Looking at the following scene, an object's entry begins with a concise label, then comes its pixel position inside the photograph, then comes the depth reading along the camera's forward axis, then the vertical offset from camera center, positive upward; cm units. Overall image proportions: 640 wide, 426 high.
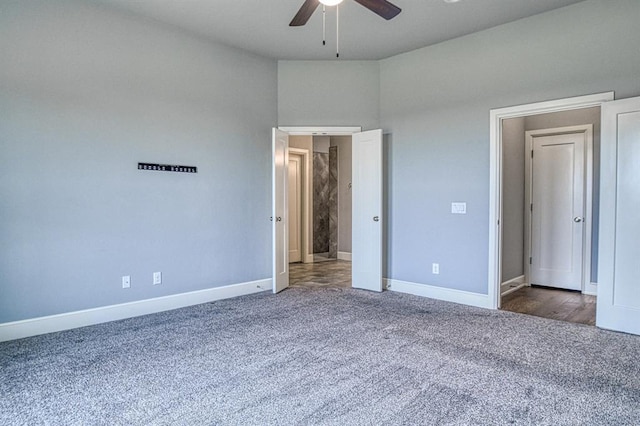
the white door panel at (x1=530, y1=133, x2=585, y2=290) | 515 -19
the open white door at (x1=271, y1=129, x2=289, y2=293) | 492 -14
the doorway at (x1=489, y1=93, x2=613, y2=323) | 492 -20
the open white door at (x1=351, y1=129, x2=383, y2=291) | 502 -16
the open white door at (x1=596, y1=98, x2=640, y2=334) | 331 -20
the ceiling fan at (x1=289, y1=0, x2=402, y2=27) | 258 +137
